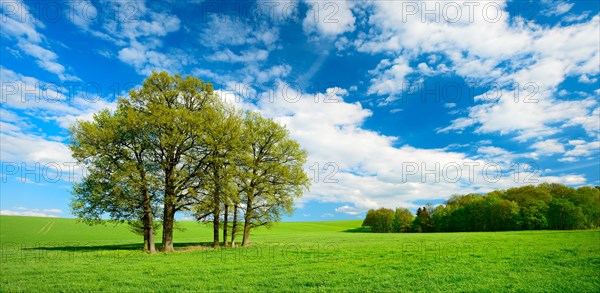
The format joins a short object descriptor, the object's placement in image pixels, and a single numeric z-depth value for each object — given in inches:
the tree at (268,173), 1402.6
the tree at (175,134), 1098.1
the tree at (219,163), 1157.1
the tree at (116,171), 1056.2
